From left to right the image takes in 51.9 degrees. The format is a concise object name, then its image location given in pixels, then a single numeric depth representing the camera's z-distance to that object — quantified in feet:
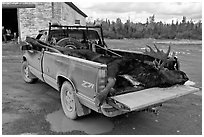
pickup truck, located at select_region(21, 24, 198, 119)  9.95
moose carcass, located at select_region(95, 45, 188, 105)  12.15
